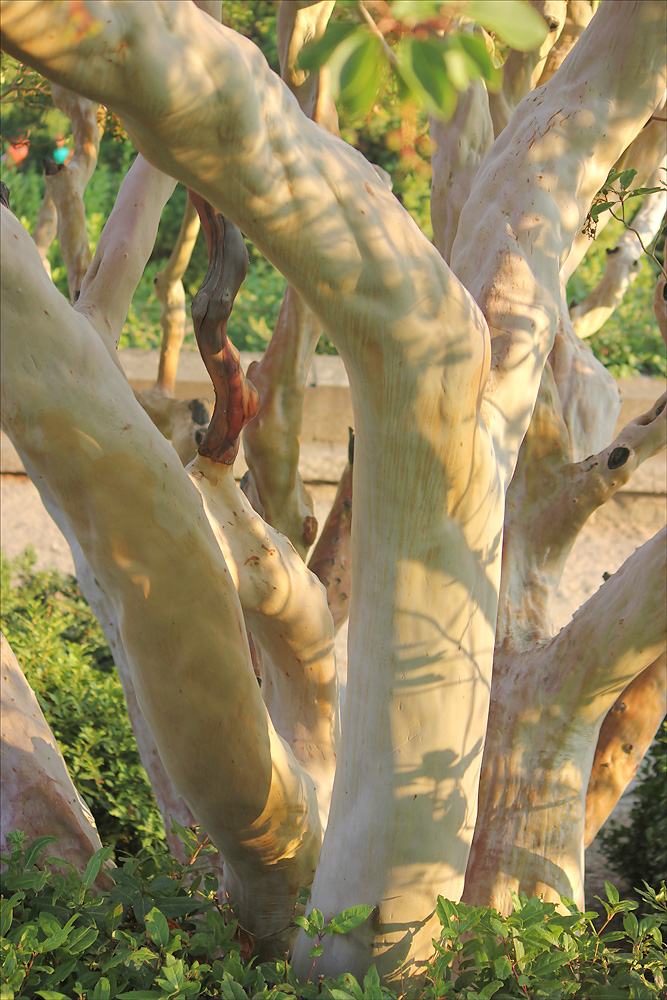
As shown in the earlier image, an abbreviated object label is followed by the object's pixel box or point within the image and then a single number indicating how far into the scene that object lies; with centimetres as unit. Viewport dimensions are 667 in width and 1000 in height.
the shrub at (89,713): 371
